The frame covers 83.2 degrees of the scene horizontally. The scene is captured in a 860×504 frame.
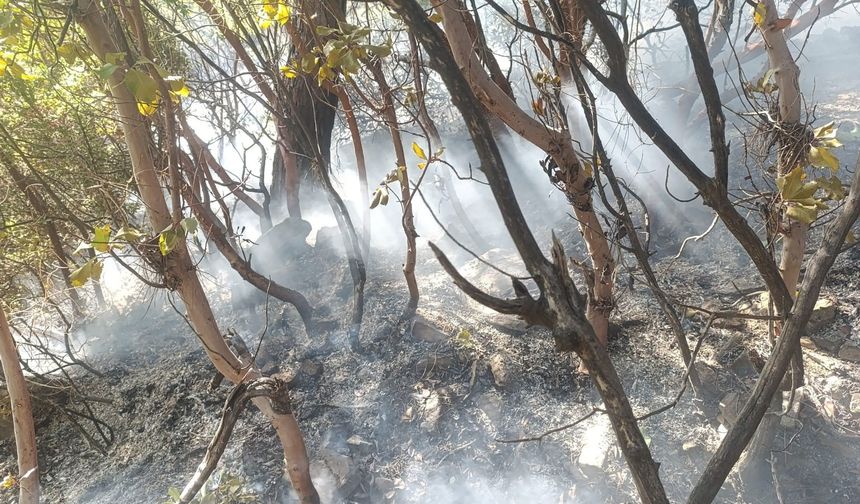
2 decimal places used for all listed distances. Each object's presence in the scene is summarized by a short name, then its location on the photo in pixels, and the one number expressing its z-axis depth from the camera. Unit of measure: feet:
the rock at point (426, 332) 13.12
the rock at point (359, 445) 10.63
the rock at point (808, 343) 9.80
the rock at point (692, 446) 8.79
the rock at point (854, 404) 8.25
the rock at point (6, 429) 14.39
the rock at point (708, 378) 9.62
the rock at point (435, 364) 12.23
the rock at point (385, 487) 9.68
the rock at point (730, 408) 8.70
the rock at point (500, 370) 11.30
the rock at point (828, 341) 9.51
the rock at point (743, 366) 9.62
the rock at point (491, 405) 10.75
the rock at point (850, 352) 9.14
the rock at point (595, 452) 8.80
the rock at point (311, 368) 13.08
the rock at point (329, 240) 20.40
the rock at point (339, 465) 9.82
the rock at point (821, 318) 10.00
